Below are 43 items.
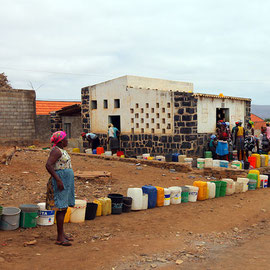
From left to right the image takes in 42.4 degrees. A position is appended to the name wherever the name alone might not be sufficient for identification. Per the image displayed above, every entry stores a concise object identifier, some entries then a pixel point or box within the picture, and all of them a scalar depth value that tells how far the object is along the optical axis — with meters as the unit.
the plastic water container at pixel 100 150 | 16.72
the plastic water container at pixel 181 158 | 13.38
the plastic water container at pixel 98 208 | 6.46
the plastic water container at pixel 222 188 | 8.73
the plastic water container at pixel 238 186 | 9.23
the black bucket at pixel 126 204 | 6.92
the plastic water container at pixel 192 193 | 8.01
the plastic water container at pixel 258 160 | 12.48
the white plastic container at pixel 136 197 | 7.04
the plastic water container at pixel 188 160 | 12.93
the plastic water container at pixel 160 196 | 7.41
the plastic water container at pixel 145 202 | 7.16
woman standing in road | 4.84
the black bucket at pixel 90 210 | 6.22
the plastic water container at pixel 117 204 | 6.71
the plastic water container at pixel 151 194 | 7.23
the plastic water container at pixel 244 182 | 9.35
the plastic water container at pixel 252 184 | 9.72
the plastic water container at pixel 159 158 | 14.02
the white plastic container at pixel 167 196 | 7.50
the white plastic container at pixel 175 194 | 7.66
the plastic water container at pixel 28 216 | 5.52
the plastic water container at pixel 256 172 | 9.98
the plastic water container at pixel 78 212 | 6.00
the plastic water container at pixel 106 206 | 6.53
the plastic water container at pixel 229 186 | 8.91
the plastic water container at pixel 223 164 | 11.50
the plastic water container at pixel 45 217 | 5.69
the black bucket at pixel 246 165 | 11.77
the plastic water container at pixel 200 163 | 12.19
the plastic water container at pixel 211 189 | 8.43
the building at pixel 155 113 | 14.50
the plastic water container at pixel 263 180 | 10.09
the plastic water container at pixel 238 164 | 11.47
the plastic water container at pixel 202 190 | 8.25
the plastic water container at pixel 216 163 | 11.76
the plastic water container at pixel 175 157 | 13.69
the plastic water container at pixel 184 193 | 7.93
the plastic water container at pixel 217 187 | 8.63
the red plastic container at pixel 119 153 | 16.10
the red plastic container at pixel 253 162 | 12.51
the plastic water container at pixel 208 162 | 11.92
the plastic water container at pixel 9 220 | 5.38
